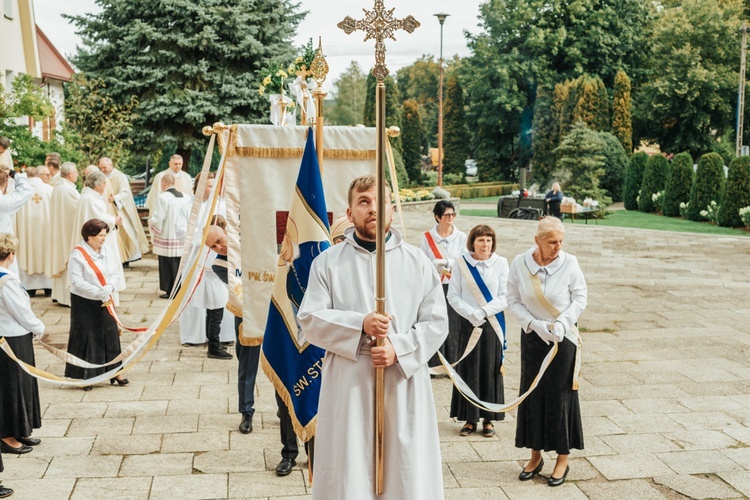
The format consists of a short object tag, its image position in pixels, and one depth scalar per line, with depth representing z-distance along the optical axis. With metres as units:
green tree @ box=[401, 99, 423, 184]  46.28
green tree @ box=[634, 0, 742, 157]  43.44
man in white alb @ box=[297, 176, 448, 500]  4.18
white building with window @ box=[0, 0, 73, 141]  23.88
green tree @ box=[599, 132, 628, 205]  36.44
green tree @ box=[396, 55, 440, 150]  72.19
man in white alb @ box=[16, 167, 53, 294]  12.80
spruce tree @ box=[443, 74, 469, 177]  49.03
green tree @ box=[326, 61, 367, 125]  64.50
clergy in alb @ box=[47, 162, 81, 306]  12.51
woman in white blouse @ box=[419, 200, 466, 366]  8.09
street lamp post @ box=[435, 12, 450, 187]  37.54
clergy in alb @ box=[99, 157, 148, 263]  14.71
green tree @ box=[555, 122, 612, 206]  30.84
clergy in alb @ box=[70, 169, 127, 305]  10.57
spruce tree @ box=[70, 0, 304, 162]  25.48
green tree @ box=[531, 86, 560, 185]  44.22
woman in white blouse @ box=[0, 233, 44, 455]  6.37
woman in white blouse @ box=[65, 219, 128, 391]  7.95
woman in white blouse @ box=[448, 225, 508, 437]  7.25
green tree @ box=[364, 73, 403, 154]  42.62
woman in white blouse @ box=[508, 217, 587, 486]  6.04
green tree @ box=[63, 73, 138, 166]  19.12
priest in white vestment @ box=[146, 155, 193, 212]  13.14
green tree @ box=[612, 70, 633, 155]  41.81
